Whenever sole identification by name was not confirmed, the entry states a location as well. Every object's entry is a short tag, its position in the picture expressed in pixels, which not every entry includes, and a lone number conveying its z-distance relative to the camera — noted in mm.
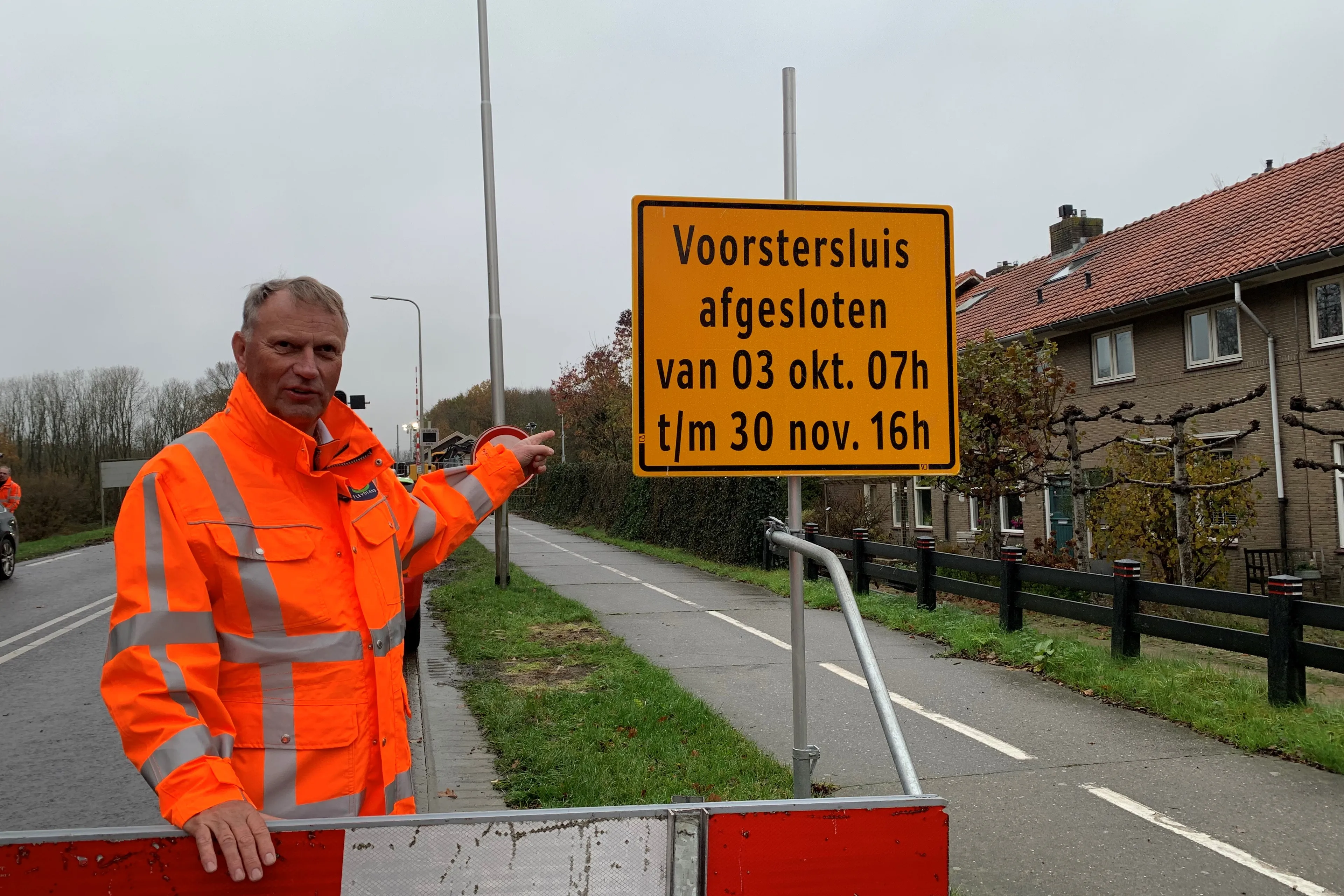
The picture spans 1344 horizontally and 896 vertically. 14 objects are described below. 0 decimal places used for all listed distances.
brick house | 16016
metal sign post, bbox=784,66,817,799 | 2811
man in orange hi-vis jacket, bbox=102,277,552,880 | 1748
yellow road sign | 2865
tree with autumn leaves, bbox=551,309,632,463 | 38312
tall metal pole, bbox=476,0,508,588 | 13672
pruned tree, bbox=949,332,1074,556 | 14164
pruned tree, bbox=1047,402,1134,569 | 13328
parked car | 15836
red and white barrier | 1801
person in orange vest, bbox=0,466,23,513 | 16312
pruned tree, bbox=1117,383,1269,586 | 12062
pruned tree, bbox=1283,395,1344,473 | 10836
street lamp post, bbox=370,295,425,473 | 38812
